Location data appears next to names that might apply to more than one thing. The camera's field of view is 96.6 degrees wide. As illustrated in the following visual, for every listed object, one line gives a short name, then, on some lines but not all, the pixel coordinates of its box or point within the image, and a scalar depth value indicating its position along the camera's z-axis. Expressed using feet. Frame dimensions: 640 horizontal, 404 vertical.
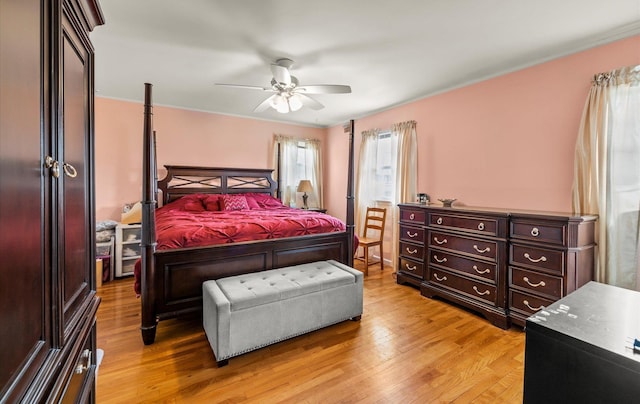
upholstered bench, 6.73
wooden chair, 13.87
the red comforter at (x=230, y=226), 8.21
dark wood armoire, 1.84
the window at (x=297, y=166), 17.79
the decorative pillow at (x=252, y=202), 15.03
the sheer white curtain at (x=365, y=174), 15.81
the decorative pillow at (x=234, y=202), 14.14
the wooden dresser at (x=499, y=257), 7.67
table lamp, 17.52
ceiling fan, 9.02
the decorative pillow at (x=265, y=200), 15.48
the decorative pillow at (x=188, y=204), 13.46
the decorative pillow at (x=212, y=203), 13.92
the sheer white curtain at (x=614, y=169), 7.45
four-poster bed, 7.50
